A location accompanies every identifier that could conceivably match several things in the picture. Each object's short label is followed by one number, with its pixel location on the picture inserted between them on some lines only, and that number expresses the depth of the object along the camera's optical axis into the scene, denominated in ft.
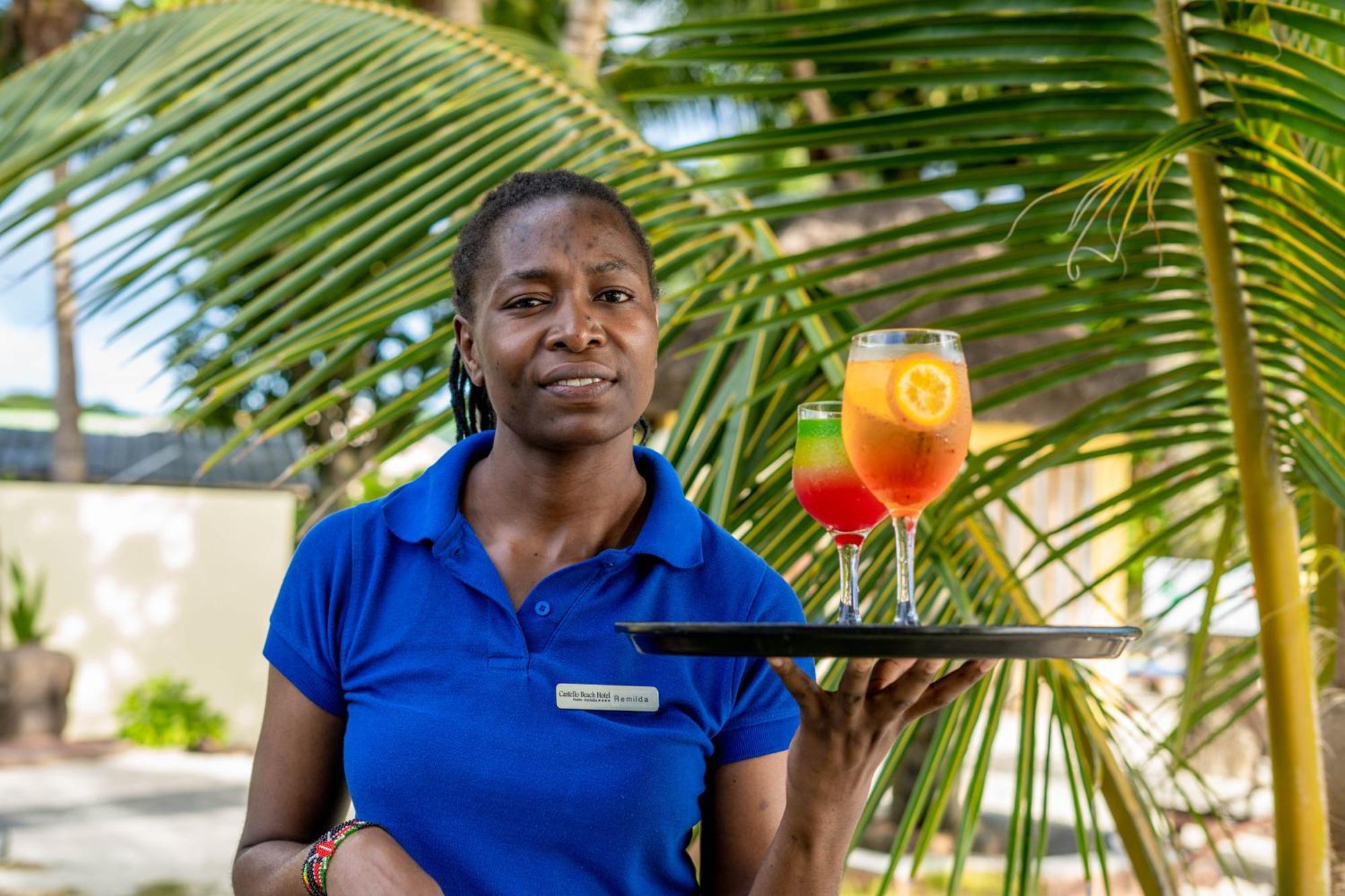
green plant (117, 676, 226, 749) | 39.47
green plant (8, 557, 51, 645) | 39.37
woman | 4.93
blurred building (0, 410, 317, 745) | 42.55
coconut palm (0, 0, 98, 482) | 43.60
